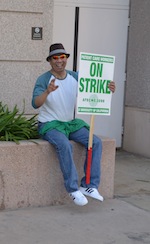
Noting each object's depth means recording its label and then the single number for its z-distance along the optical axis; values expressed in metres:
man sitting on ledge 6.20
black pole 9.20
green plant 6.52
